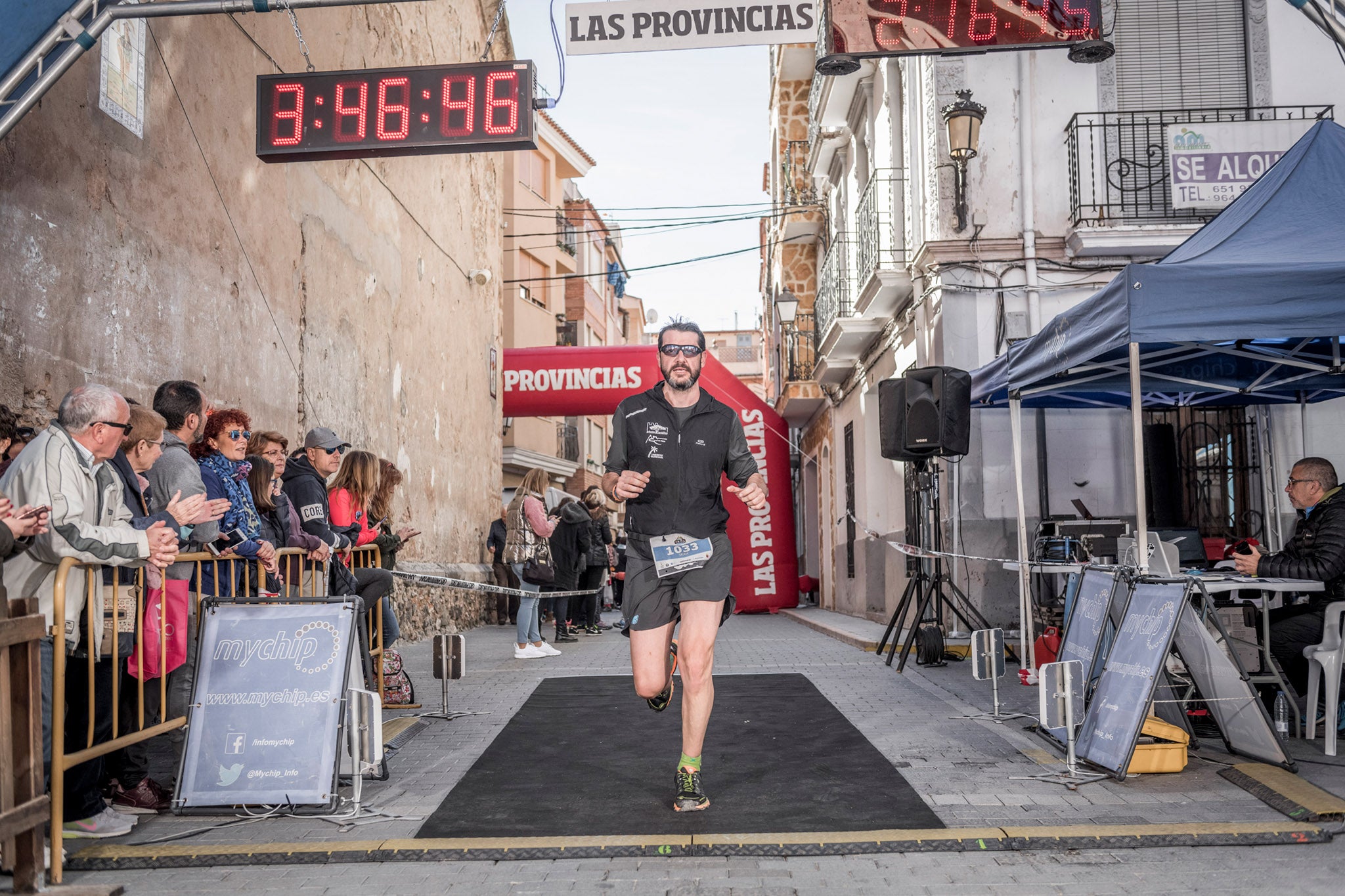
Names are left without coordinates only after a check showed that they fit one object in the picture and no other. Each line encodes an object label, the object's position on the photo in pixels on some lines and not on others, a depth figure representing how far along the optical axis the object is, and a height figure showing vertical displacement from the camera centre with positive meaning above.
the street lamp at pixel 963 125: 12.10 +3.74
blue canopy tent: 6.18 +1.03
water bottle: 5.96 -1.04
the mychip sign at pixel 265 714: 4.96 -0.80
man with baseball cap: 7.45 +0.23
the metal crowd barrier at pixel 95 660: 4.15 -0.52
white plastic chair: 6.10 -0.81
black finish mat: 4.82 -1.25
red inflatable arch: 21.28 +1.18
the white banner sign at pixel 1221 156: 12.34 +3.46
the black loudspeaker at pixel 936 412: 10.03 +0.76
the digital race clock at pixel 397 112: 8.09 +2.71
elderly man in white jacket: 4.39 +0.02
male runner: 5.05 -0.04
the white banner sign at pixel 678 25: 7.35 +2.90
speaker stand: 10.26 -0.60
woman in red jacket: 8.37 +0.11
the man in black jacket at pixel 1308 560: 6.43 -0.32
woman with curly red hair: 5.92 +0.17
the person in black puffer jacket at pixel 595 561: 15.88 -0.65
